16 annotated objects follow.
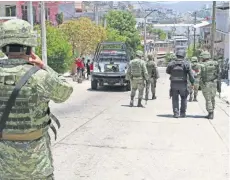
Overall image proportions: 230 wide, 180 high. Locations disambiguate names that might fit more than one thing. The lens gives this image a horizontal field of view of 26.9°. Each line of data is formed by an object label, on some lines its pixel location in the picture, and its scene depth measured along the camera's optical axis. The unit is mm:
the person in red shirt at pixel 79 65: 26859
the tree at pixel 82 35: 36094
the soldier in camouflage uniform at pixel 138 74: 13500
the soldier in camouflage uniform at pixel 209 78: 11320
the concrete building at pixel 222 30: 41559
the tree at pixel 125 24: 69250
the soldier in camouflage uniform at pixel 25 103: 3207
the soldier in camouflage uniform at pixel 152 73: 15742
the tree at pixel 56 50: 27109
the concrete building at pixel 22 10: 40081
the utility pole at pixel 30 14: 21625
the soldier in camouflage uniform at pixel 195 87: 15770
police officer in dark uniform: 11578
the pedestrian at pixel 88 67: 29750
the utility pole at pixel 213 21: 29353
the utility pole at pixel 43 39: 21109
